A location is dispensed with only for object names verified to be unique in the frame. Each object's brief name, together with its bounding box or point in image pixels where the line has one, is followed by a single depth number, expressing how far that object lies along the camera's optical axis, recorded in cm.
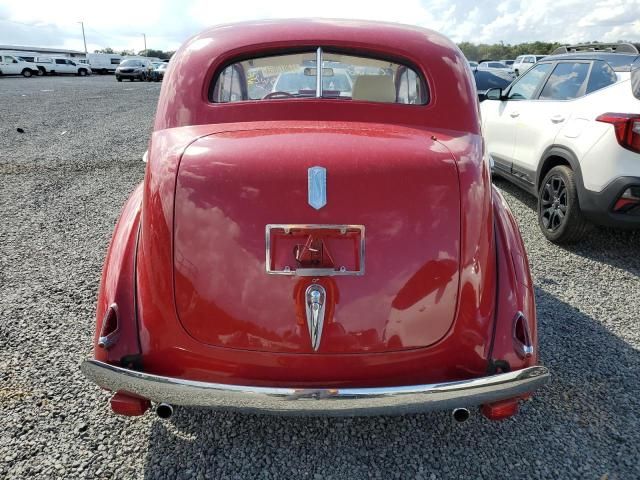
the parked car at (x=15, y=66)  3562
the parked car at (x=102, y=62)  4922
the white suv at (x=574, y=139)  389
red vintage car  190
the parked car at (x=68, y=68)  4144
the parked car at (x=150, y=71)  3503
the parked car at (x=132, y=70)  3309
